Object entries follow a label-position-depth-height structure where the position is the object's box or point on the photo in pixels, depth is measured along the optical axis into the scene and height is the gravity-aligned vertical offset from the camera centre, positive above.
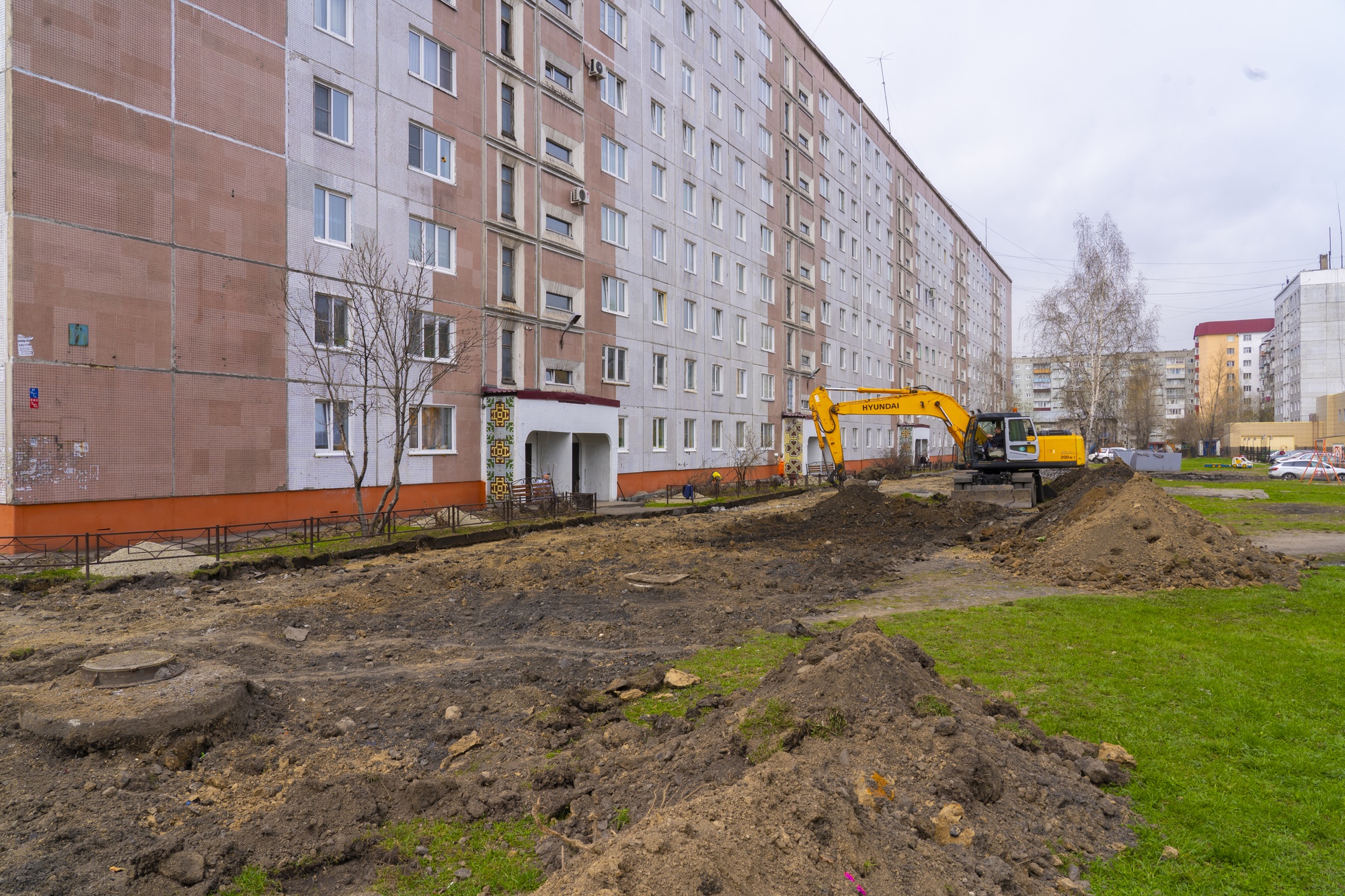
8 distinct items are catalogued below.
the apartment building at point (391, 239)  15.41 +5.77
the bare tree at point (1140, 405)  73.62 +3.91
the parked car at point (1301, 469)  42.38 -1.76
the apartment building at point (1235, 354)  137.75 +15.83
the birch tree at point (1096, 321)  47.41 +7.51
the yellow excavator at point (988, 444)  28.58 -0.28
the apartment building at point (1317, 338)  87.44 +11.87
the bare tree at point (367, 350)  19.34 +2.24
